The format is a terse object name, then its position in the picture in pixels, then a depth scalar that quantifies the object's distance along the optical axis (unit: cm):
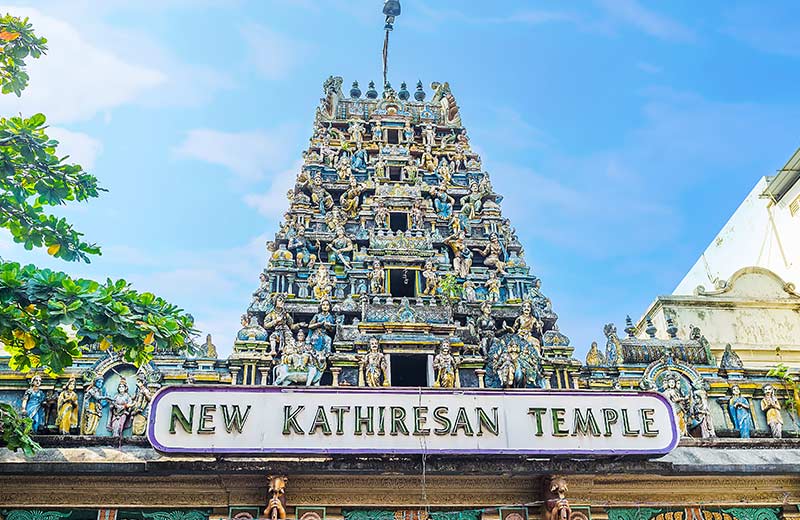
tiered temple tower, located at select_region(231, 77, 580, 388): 1738
